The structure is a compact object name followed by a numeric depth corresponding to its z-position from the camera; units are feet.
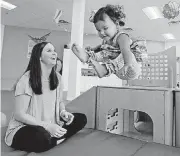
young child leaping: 2.28
